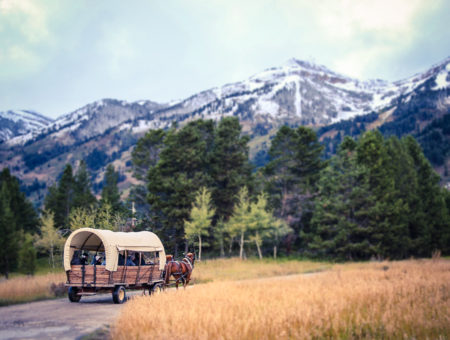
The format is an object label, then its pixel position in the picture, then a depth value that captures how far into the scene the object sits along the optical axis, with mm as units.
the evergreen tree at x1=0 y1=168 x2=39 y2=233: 57000
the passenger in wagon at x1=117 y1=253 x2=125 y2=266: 15224
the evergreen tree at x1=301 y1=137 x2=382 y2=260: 41719
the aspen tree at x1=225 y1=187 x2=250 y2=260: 41438
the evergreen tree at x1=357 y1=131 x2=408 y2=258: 41844
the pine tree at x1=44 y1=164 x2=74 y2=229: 64812
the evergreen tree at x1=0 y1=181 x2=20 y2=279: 42156
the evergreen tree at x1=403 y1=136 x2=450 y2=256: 45406
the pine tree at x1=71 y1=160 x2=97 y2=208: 62719
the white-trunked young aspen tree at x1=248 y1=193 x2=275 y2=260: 41750
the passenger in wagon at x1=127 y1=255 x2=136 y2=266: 15337
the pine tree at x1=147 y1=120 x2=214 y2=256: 41188
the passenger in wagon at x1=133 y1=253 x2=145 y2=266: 15805
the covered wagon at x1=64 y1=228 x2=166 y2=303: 14258
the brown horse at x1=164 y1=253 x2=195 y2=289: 16391
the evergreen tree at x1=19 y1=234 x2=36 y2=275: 37594
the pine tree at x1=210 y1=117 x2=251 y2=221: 48156
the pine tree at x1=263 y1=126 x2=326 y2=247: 50531
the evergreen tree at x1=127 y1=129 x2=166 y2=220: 54188
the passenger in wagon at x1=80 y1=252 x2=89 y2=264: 15275
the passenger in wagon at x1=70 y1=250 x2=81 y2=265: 14806
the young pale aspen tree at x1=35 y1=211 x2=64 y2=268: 38462
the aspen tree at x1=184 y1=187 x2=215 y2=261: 33762
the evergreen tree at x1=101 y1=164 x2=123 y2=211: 68838
